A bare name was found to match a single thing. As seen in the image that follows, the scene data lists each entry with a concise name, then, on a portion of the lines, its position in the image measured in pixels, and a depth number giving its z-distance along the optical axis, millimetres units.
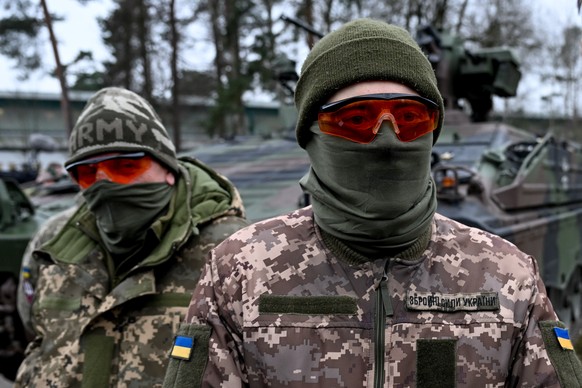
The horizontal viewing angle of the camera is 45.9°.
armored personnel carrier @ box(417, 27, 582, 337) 4684
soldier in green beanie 1464
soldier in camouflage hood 2369
